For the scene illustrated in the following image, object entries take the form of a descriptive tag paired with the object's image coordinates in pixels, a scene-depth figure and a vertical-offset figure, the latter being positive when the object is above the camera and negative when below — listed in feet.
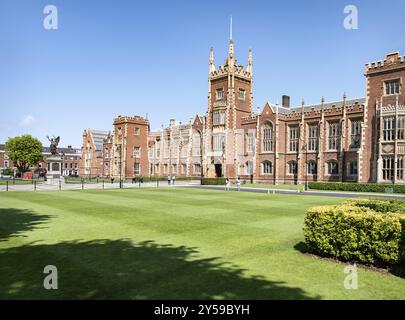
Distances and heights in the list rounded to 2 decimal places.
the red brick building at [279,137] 132.67 +16.99
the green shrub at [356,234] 27.99 -6.31
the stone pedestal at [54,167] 166.50 -0.71
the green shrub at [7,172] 336.94 -7.06
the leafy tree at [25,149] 304.09 +15.93
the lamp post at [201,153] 218.93 +9.02
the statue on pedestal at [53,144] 167.49 +11.48
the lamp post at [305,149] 154.58 +9.56
